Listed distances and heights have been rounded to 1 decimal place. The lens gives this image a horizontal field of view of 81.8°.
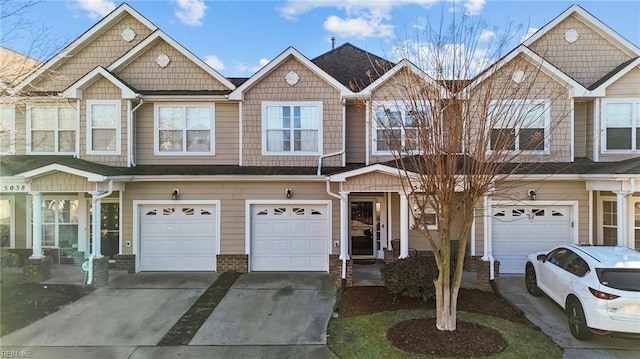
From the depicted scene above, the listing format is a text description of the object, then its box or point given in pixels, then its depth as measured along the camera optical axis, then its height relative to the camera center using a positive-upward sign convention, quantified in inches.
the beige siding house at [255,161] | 450.6 +23.9
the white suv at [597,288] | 257.3 -80.3
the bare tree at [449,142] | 256.7 +27.5
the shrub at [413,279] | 343.3 -92.9
